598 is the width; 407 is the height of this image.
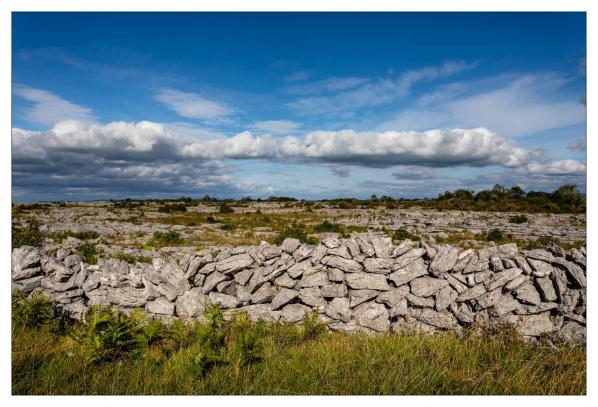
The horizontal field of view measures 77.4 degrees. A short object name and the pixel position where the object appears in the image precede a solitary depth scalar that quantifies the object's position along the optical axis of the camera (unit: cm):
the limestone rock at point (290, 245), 904
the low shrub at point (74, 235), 2150
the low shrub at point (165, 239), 2058
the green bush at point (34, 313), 745
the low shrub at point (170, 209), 4866
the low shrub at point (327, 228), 2609
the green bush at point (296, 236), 1886
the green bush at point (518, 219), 3353
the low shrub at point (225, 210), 4857
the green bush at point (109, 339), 594
